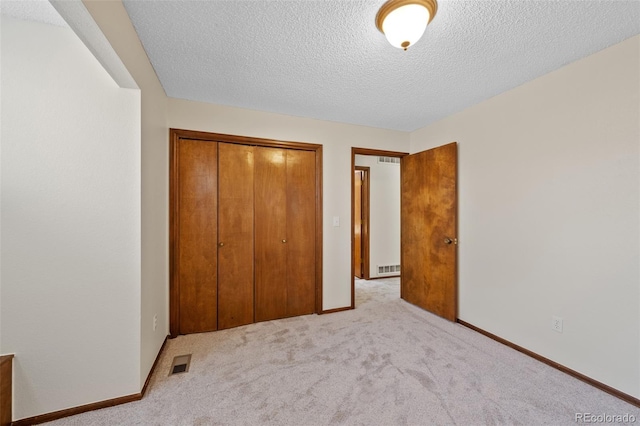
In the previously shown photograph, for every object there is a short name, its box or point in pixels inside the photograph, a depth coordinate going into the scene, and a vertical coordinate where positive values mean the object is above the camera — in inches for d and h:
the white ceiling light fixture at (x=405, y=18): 52.9 +41.4
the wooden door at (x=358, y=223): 195.2 -7.9
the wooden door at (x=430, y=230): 114.3 -8.5
